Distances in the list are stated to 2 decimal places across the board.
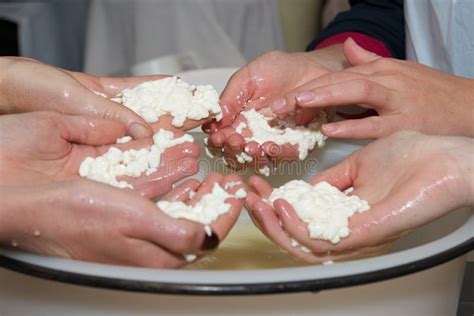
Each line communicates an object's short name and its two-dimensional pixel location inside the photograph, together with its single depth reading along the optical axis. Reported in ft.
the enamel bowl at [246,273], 2.10
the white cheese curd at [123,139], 2.90
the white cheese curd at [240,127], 3.04
